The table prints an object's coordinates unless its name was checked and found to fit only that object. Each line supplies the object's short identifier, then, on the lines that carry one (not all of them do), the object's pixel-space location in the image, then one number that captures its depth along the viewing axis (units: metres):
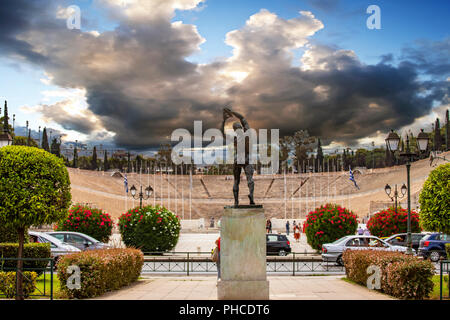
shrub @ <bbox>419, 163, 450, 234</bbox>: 12.56
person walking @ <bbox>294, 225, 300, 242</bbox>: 35.48
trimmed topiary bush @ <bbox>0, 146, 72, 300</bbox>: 11.23
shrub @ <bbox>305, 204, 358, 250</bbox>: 24.20
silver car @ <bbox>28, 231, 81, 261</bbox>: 18.28
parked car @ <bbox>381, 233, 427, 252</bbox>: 23.02
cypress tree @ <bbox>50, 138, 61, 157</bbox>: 106.66
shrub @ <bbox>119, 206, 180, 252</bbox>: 23.91
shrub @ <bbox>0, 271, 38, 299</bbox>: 11.89
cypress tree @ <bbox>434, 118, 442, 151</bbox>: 103.94
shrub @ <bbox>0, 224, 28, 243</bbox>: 15.14
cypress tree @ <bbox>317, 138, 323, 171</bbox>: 128.62
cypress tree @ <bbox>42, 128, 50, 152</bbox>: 108.36
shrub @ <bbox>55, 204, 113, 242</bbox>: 24.22
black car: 23.62
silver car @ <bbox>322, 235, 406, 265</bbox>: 19.70
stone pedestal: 10.01
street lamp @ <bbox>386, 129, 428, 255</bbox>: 14.32
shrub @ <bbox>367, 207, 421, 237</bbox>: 26.02
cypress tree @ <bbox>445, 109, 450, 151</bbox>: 102.86
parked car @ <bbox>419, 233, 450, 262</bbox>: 21.81
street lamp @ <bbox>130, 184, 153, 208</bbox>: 32.05
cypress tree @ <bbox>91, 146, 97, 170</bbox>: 123.71
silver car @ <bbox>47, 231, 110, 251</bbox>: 19.91
